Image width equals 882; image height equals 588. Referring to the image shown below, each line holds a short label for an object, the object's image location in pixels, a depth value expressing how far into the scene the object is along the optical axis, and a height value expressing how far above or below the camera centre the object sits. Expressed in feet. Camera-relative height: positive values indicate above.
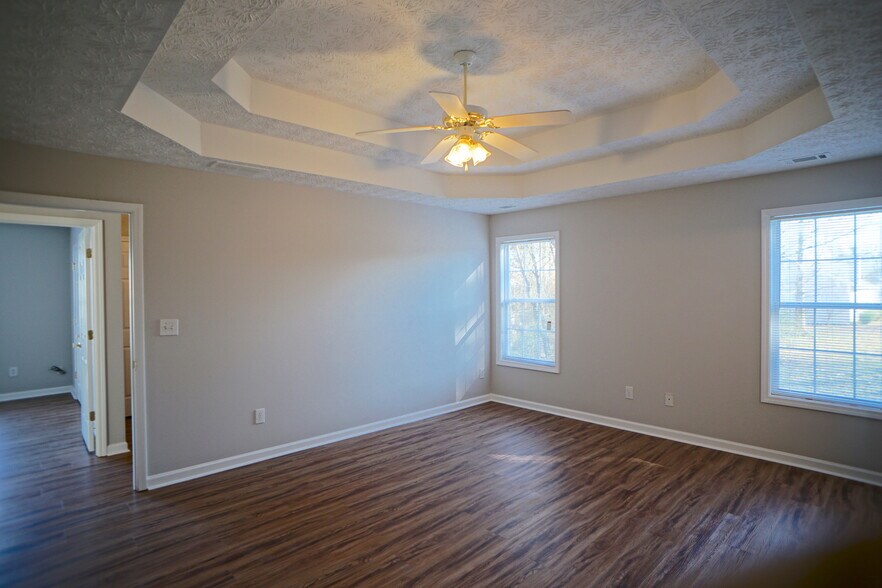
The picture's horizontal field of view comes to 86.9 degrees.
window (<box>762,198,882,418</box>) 11.41 -0.58
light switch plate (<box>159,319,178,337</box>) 11.35 -0.95
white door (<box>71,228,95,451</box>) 14.05 -1.51
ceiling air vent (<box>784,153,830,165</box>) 11.09 +3.08
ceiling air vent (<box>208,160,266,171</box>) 11.44 +3.08
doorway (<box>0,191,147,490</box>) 13.75 -1.32
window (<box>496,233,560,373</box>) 17.99 -0.65
